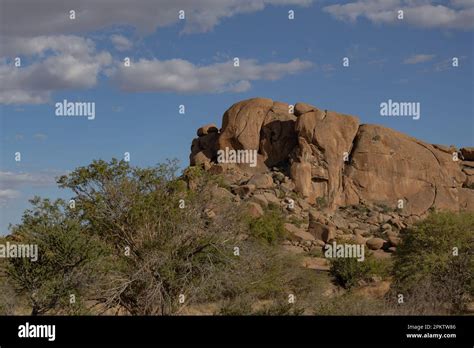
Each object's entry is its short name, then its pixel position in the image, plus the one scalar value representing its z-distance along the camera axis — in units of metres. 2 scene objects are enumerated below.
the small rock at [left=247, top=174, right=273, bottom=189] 59.72
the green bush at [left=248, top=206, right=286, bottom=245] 37.35
